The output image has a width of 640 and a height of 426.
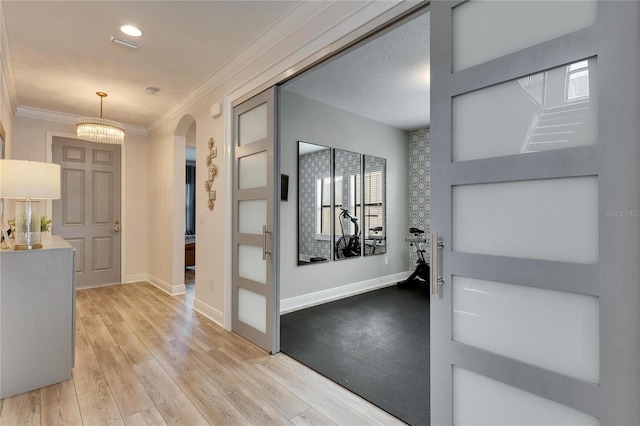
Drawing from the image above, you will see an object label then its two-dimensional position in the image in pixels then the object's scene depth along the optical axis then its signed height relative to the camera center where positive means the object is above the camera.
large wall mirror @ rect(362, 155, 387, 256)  4.93 +0.15
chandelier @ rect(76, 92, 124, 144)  3.63 +0.98
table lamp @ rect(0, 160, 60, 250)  2.11 +0.17
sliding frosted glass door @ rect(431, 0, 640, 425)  1.06 +0.01
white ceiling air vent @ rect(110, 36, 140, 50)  2.73 +1.50
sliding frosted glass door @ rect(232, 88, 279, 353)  2.70 -0.08
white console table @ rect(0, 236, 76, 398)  2.07 -0.71
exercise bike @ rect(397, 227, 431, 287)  5.04 -0.85
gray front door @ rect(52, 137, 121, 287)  4.89 +0.11
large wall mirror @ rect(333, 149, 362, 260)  4.48 +0.16
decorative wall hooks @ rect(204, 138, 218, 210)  3.50 +0.47
